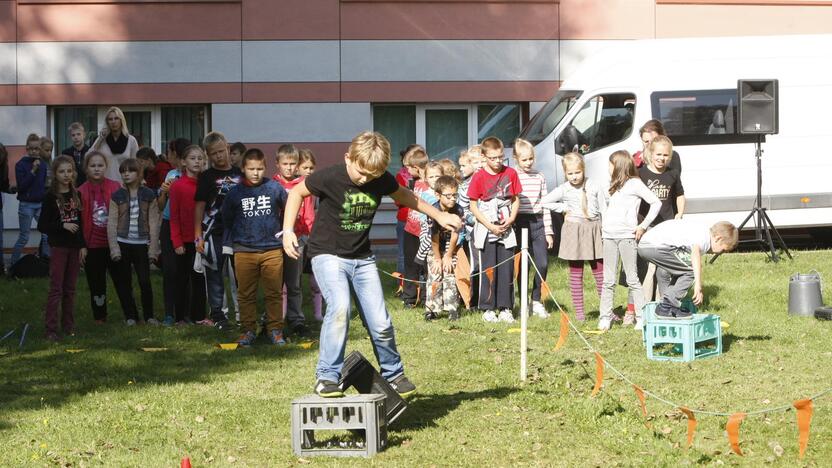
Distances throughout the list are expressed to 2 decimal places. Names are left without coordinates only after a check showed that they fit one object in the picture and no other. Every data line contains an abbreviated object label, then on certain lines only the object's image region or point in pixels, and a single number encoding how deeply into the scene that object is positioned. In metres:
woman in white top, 15.69
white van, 18.42
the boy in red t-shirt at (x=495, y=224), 12.05
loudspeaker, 16.77
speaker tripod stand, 16.20
